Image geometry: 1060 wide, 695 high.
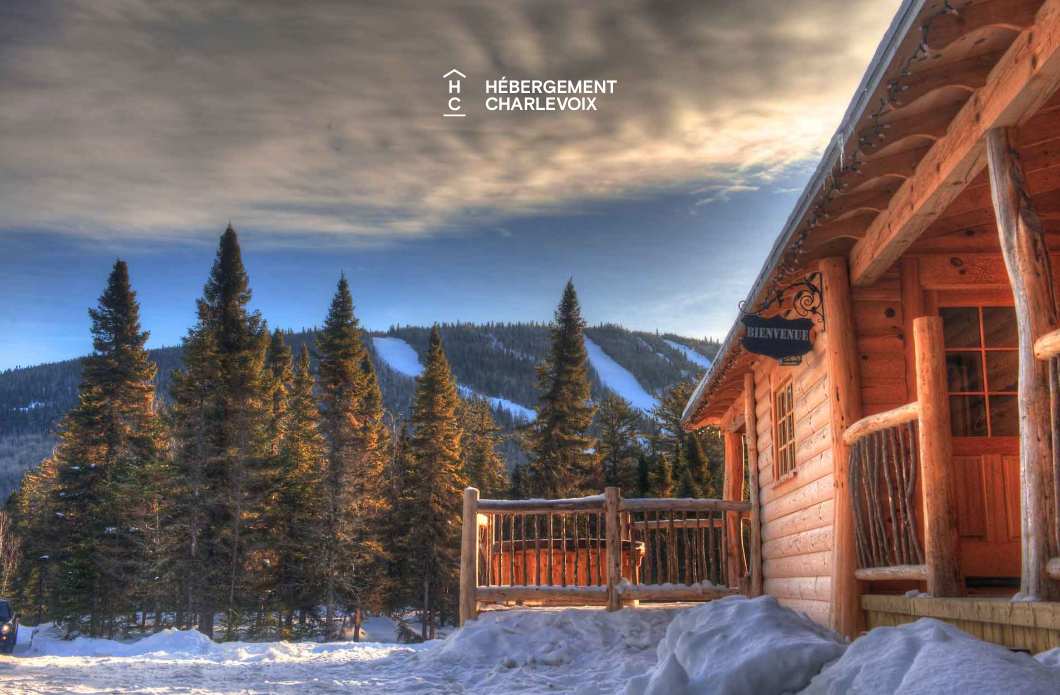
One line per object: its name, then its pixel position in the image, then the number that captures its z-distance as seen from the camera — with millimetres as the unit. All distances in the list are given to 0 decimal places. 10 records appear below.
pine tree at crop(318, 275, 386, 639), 31844
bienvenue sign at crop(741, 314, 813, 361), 7344
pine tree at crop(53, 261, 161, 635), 29594
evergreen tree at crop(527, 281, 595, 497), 35688
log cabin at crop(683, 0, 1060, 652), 4105
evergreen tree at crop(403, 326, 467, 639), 34594
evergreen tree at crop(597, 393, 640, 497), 38562
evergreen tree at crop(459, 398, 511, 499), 42500
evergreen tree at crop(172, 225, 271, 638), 29016
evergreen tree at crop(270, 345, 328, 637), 31828
